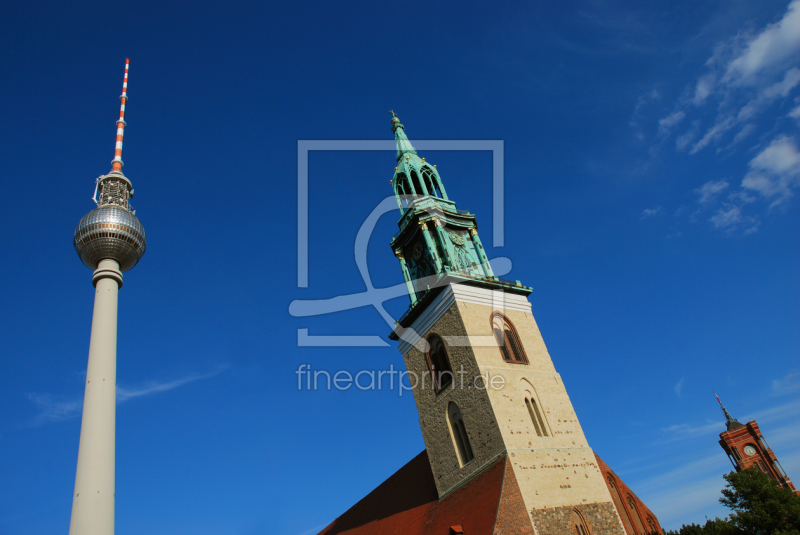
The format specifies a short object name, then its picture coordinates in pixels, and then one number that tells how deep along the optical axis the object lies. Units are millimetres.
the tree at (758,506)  26688
